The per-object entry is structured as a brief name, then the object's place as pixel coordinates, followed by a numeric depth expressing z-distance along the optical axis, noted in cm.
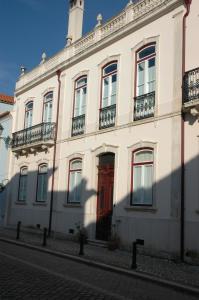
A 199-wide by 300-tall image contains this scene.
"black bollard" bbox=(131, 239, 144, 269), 752
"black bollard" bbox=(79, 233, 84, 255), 904
